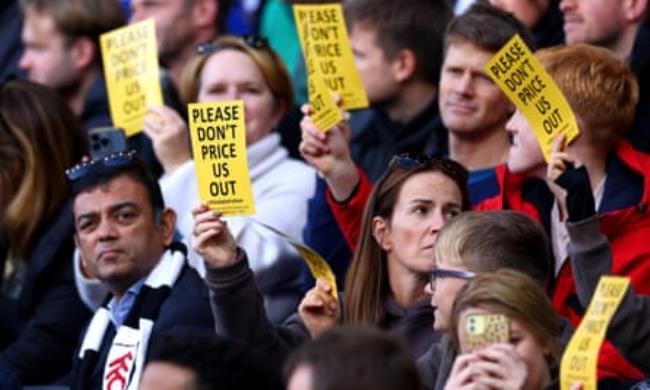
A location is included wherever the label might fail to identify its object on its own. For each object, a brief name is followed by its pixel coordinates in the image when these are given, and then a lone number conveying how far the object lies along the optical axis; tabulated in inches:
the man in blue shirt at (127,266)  649.6
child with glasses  561.6
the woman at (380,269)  605.6
